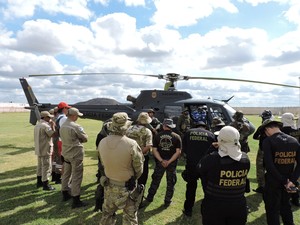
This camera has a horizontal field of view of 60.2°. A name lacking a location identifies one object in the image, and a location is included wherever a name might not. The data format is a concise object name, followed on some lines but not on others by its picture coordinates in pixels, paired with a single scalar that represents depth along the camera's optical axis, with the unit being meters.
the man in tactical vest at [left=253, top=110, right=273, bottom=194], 6.54
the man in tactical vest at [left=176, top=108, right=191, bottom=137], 9.30
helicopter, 9.87
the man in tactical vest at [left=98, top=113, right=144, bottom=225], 3.64
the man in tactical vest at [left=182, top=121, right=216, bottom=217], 5.02
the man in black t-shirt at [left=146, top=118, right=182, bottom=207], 5.51
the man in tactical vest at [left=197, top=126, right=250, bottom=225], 3.07
